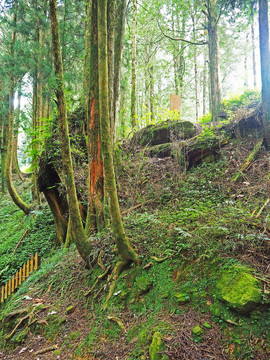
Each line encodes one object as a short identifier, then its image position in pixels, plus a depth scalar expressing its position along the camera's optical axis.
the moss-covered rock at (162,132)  9.31
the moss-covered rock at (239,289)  2.61
